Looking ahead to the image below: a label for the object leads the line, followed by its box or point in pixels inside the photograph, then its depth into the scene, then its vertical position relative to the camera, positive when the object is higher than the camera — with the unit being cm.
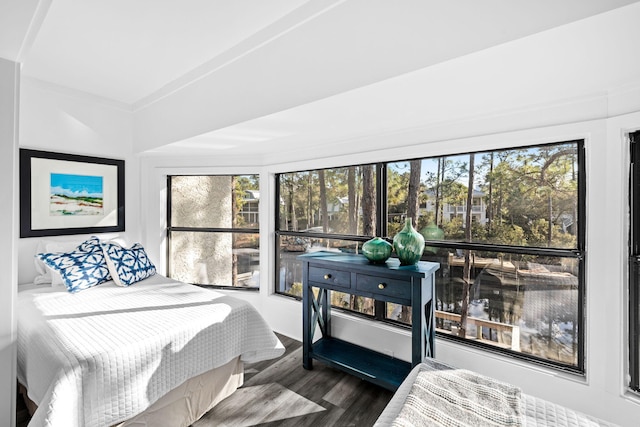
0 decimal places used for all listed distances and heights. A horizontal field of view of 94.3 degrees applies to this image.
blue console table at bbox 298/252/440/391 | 190 -63
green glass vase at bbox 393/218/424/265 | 204 -23
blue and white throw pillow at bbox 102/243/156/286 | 257 -46
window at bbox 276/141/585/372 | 180 -16
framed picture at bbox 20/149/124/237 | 265 +19
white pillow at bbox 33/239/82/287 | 248 -41
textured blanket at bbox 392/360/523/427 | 103 -72
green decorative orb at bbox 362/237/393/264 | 212 -28
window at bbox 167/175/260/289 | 345 -20
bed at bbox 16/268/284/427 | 140 -77
